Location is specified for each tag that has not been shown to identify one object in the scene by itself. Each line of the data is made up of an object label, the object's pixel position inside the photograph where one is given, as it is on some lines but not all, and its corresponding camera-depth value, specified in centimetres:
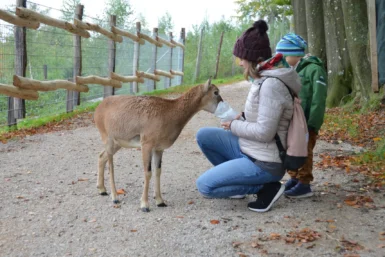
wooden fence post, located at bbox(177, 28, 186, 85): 2230
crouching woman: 476
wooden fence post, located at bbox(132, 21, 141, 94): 1587
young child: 534
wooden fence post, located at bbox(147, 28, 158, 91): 1817
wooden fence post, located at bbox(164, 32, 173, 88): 1984
